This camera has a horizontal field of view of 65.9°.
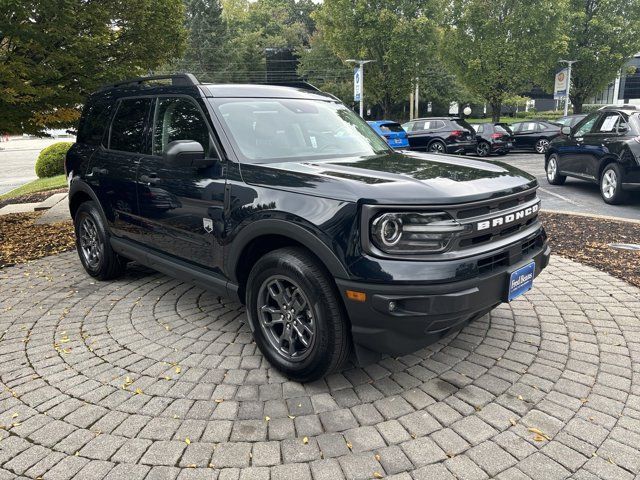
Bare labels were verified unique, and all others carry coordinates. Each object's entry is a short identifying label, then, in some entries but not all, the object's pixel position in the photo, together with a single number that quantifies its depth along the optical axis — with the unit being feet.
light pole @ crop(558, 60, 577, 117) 93.27
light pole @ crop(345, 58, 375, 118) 94.73
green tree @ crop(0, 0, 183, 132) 21.33
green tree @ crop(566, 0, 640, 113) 93.09
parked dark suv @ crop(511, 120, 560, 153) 67.92
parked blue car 58.75
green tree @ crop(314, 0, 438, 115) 94.79
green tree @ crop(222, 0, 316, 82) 187.93
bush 60.95
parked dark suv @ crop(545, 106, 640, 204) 28.09
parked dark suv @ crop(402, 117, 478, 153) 62.80
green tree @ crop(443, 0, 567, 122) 84.43
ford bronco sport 9.00
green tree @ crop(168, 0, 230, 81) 177.06
